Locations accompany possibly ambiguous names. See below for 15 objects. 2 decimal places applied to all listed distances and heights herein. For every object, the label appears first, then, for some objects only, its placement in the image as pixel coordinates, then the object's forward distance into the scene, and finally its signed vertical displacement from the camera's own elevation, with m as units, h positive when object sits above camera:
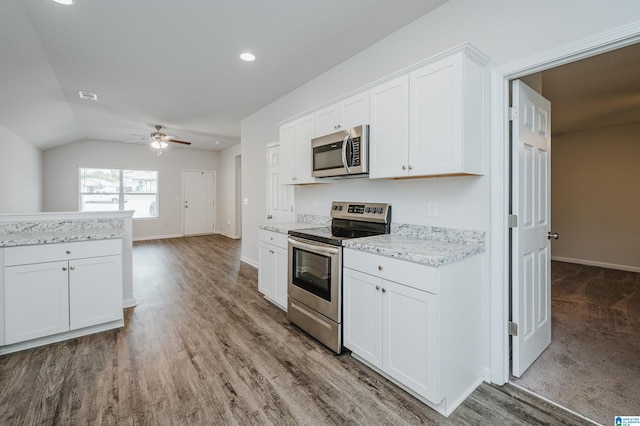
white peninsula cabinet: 2.36 -0.68
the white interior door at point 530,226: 1.99 -0.12
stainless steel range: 2.29 -0.49
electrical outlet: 2.27 +0.02
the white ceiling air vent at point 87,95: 4.24 +1.79
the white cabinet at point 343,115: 2.46 +0.91
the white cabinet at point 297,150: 3.17 +0.73
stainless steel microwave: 2.43 +0.54
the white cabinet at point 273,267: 3.09 -0.63
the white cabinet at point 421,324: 1.65 -0.72
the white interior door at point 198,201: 8.95 +0.35
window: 7.66 +0.62
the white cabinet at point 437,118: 1.82 +0.65
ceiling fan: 6.00 +1.57
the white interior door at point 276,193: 4.23 +0.29
